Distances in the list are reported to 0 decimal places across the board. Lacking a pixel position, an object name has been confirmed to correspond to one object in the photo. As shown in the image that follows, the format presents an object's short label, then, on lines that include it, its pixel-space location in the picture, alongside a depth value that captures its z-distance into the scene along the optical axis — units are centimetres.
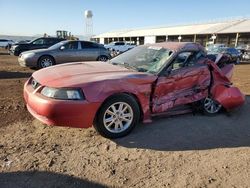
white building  2663
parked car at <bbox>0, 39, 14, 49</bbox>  2749
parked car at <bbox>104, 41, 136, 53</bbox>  1975
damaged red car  271
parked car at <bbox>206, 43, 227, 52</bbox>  1664
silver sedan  819
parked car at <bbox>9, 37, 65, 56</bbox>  1295
